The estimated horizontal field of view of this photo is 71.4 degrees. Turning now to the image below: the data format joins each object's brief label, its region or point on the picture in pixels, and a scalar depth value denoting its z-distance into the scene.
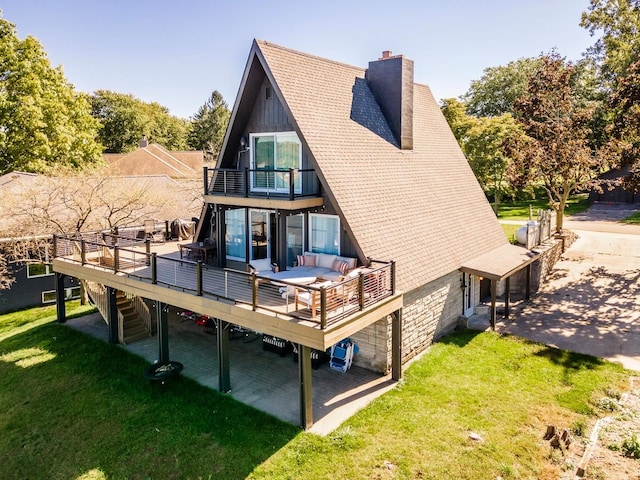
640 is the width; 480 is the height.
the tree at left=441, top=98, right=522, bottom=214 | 33.88
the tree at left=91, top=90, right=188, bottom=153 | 70.06
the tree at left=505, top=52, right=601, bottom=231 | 25.48
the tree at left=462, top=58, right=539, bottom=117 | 55.75
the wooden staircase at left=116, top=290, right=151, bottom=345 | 16.72
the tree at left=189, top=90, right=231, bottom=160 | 76.75
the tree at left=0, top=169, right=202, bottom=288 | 22.11
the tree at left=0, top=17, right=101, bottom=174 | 33.56
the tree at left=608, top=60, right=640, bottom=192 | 21.98
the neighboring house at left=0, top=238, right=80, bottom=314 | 23.42
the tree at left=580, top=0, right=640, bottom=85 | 32.66
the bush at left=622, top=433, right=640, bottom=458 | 9.66
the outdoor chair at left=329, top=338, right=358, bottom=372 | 13.70
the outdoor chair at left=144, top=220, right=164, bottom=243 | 20.90
